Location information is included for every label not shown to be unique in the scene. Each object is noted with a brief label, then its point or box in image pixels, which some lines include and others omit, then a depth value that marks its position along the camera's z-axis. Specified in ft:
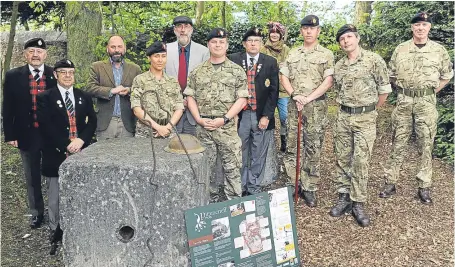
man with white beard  18.52
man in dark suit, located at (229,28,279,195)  17.97
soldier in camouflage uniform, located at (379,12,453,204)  17.94
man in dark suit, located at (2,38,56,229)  17.12
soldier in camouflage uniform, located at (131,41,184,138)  15.96
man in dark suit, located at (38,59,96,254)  15.99
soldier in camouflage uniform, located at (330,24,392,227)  16.63
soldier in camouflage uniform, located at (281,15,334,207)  17.49
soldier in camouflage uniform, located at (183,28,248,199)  16.60
